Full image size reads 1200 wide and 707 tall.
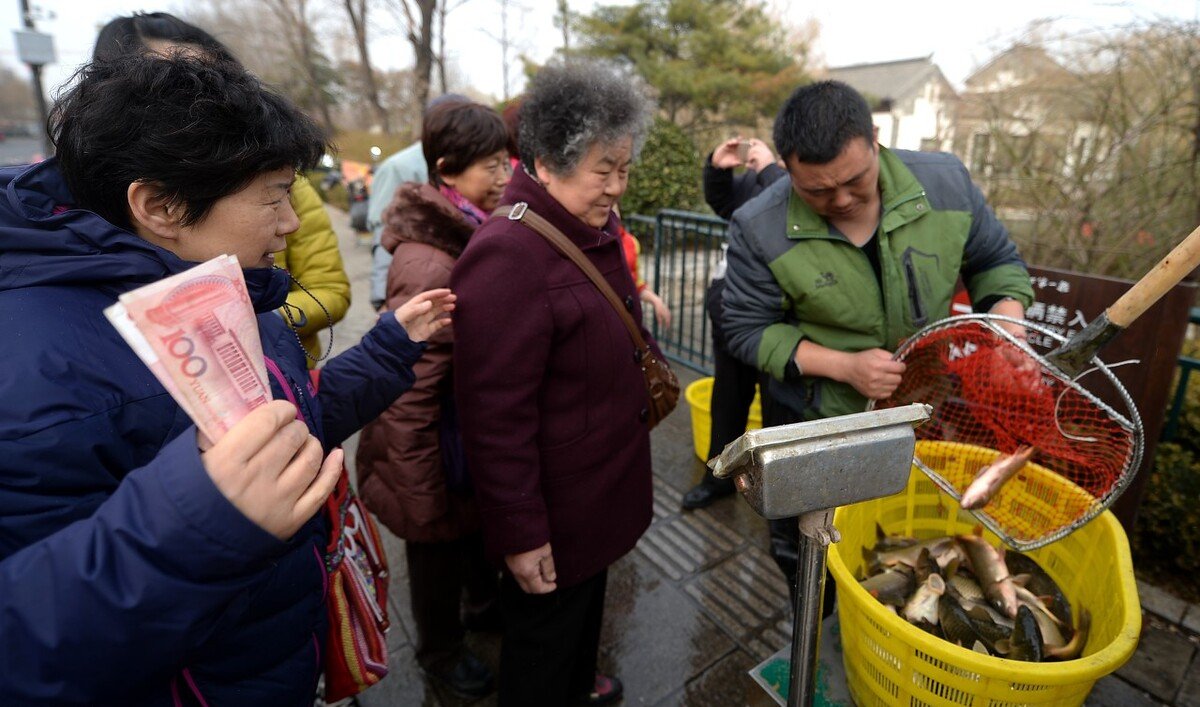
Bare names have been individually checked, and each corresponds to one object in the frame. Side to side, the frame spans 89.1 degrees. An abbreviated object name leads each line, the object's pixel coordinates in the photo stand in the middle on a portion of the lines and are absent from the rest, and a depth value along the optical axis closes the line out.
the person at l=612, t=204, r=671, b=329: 3.37
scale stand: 0.87
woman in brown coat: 2.04
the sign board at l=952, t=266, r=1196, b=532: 2.46
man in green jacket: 1.87
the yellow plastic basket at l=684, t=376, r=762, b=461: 3.71
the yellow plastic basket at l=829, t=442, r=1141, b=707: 1.24
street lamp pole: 11.02
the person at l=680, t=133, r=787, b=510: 3.28
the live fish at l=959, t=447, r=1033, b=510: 1.72
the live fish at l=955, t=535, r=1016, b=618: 1.77
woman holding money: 0.74
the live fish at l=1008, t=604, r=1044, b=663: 1.57
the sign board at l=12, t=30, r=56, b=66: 10.30
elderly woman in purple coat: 1.60
